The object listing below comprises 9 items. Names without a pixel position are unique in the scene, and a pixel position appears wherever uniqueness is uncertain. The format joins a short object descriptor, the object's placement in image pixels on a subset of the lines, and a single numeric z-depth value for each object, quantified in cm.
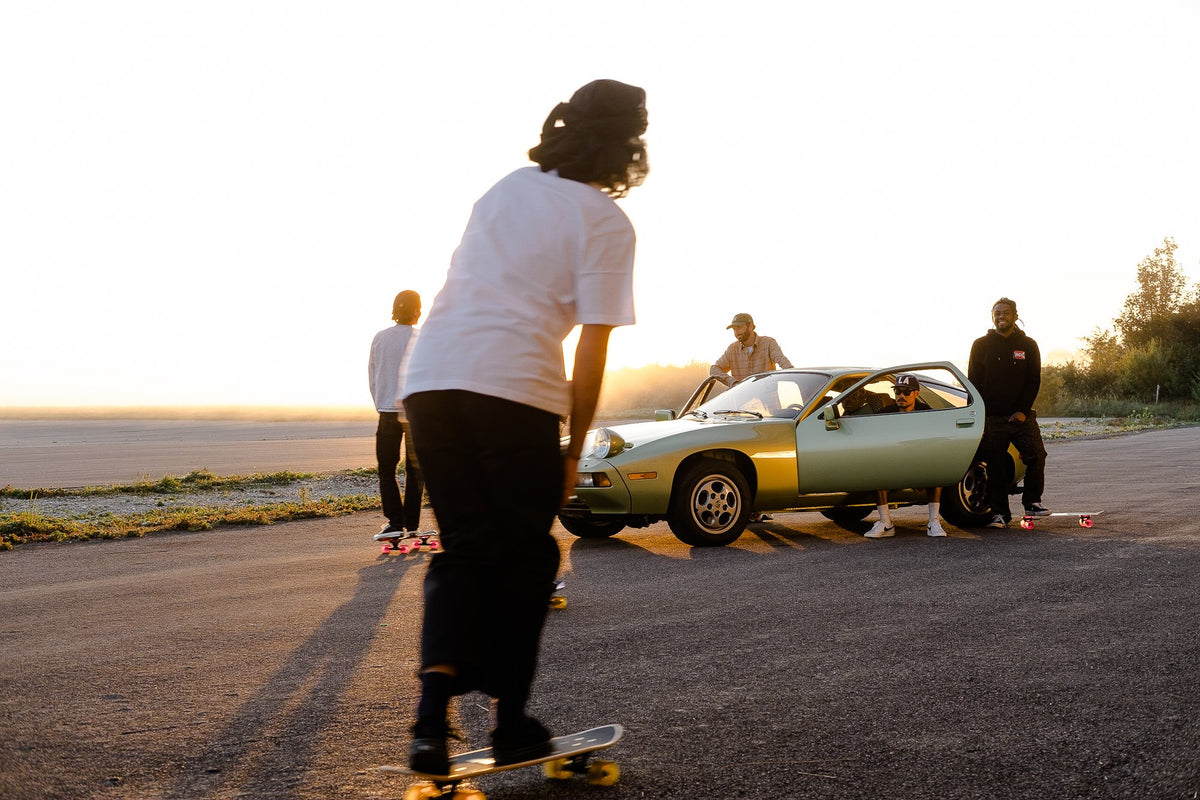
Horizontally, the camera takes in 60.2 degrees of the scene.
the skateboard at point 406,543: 861
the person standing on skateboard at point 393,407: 830
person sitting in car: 929
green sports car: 853
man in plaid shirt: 1120
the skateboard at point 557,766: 271
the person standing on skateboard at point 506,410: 266
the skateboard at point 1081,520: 946
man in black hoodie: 964
